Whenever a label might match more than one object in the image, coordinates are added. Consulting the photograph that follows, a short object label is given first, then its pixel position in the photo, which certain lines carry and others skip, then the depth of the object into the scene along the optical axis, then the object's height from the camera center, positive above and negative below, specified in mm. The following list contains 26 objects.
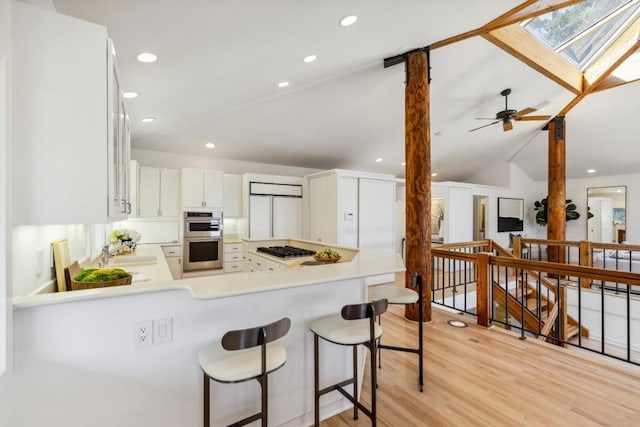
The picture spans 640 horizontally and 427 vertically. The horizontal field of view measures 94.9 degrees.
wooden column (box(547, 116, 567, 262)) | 6402 +661
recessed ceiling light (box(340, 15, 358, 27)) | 2344 +1587
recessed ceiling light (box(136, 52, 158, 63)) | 2193 +1207
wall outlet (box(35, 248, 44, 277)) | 1559 -247
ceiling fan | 4645 +1601
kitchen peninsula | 1259 -657
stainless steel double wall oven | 5113 -459
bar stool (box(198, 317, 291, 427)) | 1245 -702
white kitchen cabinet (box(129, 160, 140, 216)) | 4227 +453
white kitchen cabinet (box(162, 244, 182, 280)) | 5000 -730
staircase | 4536 -1635
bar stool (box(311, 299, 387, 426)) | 1634 -694
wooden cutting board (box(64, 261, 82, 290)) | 1785 -367
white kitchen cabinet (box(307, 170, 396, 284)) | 5422 +112
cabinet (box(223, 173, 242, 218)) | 5695 +372
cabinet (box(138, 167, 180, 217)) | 4912 +388
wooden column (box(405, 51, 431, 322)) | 3480 +549
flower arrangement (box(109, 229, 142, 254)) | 3214 -281
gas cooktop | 3856 -513
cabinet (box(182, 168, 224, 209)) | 5133 +475
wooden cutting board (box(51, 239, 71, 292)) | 1741 -295
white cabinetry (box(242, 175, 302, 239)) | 5742 +185
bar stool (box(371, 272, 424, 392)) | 2262 -649
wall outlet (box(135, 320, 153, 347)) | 1445 -588
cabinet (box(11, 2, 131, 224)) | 1104 +381
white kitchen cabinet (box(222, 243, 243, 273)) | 5422 -793
